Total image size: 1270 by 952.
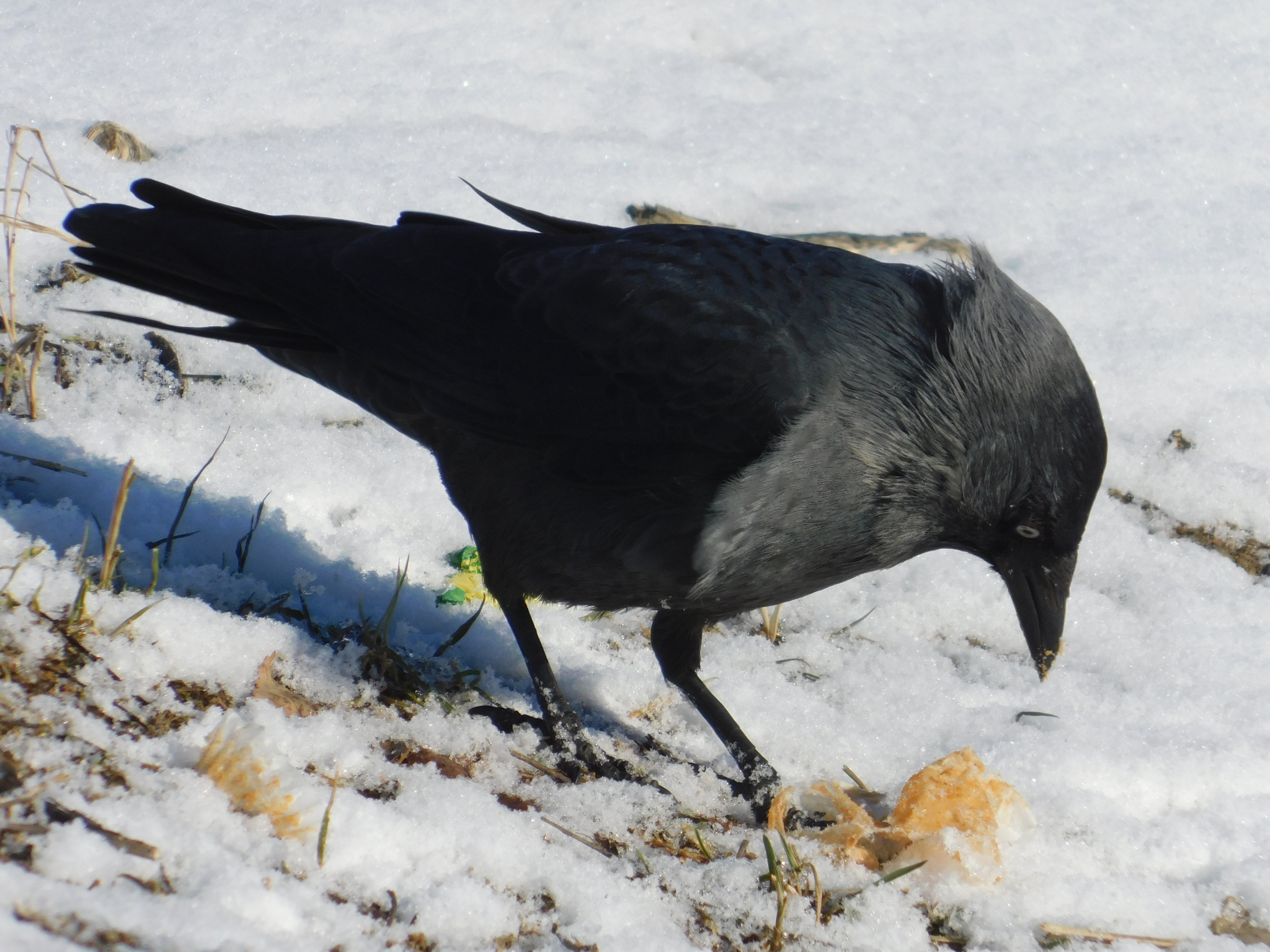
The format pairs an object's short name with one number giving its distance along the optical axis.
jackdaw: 5.53
